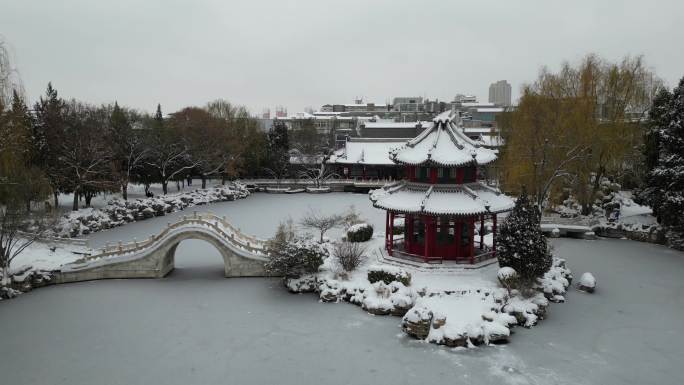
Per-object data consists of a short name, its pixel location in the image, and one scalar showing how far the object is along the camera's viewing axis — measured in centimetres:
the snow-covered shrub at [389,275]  1923
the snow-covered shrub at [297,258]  2048
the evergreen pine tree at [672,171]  2564
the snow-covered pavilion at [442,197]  2098
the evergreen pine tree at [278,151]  5797
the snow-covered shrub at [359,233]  2594
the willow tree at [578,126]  2902
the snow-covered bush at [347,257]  2117
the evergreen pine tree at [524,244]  1844
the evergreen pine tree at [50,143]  3372
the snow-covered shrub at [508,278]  1845
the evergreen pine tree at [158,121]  4845
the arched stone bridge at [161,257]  2219
